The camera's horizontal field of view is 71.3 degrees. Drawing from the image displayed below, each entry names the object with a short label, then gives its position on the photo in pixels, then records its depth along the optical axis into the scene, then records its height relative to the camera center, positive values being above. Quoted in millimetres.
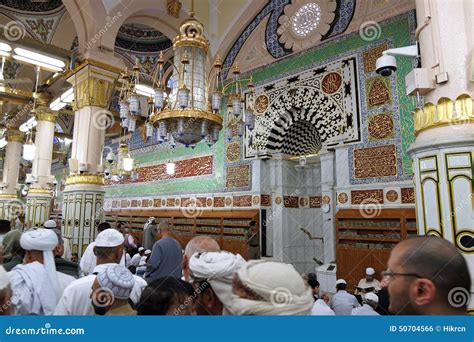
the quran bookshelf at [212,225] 6004 -199
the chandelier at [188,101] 3523 +1258
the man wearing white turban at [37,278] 1406 -281
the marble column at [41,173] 6523 +818
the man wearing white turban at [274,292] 790 -184
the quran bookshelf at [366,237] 4160 -283
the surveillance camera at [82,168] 4832 +680
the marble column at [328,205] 4918 +154
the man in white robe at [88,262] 2660 -378
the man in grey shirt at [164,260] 2721 -370
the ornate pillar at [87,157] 4789 +861
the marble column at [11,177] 8163 +952
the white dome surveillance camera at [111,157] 6043 +1053
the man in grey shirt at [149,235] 5758 -348
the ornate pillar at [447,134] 1780 +462
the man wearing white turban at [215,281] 1077 -217
